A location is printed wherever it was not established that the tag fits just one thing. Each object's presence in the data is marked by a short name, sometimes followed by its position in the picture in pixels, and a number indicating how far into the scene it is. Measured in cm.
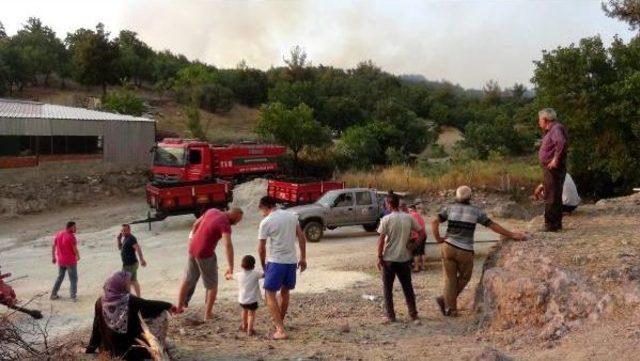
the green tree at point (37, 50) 5410
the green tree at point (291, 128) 3591
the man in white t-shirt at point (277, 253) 779
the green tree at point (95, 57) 4873
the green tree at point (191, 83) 5356
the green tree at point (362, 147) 3650
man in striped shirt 794
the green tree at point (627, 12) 2881
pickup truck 1956
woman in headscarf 641
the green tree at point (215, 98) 5406
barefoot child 812
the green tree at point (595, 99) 2833
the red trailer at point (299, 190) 2281
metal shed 2831
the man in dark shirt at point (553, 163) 825
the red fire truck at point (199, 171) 2198
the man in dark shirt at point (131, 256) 1195
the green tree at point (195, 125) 3997
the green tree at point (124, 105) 4122
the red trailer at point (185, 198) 2178
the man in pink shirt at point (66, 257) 1273
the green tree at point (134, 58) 5693
